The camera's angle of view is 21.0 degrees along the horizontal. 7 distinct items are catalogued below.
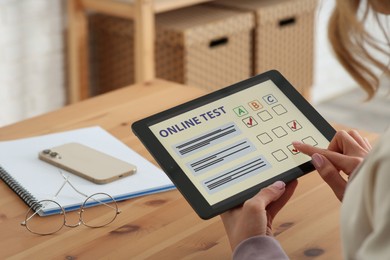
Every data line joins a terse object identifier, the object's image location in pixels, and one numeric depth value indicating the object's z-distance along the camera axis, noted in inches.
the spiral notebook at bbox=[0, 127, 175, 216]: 60.7
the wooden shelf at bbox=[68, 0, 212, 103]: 112.5
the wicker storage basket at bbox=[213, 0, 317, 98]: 131.1
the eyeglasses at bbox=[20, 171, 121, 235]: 58.0
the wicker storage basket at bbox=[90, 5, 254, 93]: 119.9
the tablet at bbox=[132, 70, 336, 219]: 54.8
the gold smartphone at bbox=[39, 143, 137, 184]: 62.3
